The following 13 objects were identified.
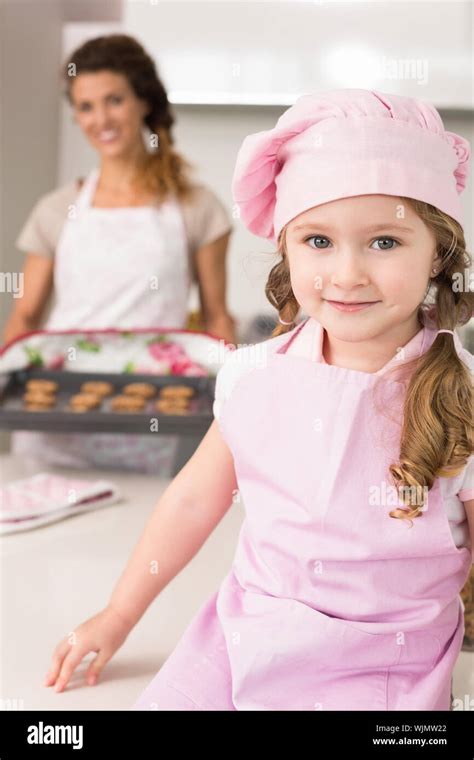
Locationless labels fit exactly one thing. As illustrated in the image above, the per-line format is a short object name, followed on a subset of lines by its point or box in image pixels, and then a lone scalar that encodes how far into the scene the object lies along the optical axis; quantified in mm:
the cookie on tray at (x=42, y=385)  1414
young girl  672
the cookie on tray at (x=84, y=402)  1360
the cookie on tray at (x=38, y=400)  1370
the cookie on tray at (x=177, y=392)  1409
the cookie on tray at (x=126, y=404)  1375
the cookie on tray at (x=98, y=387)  1432
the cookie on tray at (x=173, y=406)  1350
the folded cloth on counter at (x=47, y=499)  1190
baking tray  1296
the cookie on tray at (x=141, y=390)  1423
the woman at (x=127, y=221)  1683
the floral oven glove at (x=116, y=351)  1464
